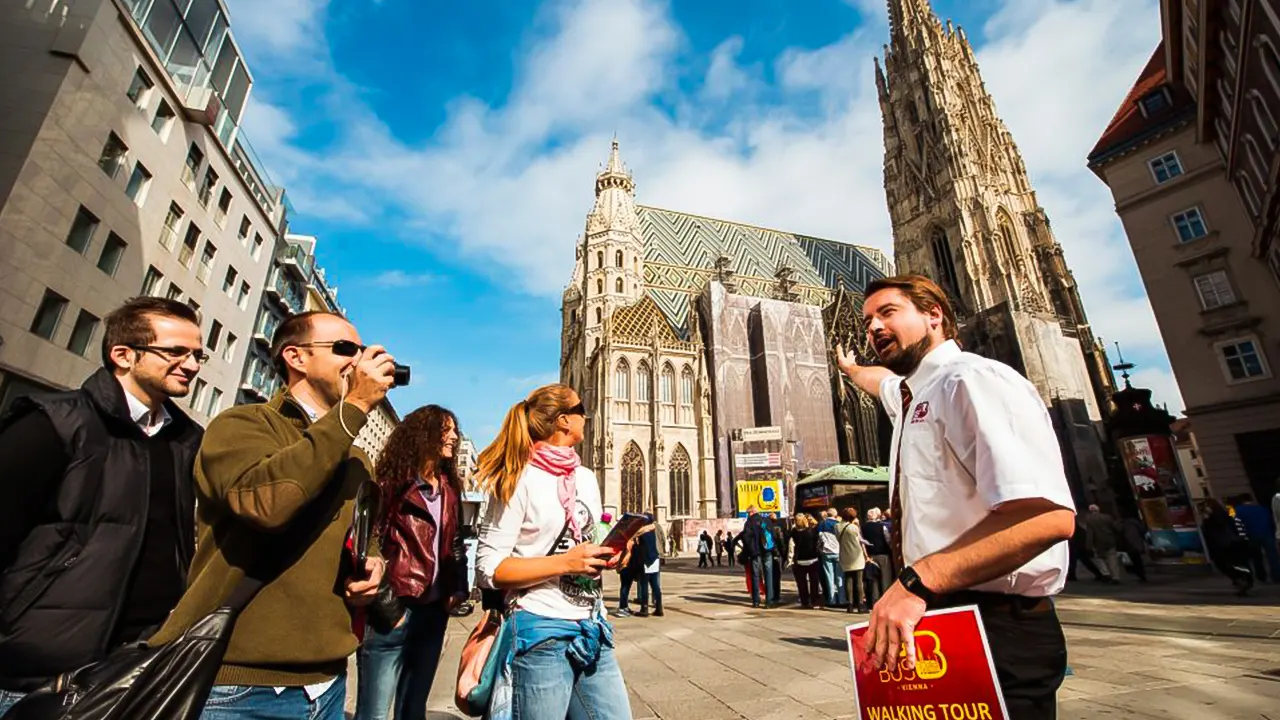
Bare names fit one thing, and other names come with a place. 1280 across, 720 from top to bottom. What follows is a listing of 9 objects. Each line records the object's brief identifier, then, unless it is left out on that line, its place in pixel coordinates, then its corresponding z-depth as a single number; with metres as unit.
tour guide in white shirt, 1.22
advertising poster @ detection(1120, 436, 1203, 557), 12.96
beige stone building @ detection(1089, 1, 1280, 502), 13.62
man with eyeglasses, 1.57
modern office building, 11.38
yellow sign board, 20.48
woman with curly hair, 2.67
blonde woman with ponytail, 1.80
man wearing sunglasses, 1.31
